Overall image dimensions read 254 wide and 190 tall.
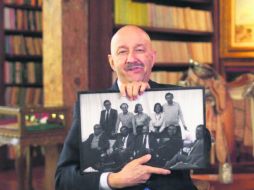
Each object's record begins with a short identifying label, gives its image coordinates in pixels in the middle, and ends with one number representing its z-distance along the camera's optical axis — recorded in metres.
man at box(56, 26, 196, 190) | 1.38
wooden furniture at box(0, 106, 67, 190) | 3.38
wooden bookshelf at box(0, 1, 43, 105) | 5.59
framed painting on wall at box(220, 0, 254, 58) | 5.29
